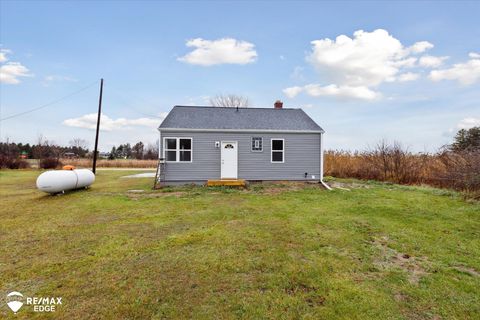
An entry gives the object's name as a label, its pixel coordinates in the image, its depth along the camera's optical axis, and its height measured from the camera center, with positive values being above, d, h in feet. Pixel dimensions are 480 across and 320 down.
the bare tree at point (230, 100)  113.09 +27.33
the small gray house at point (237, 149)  40.24 +1.65
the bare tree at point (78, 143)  160.13 +10.22
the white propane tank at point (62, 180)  31.60 -3.05
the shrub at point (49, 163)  81.71 -1.62
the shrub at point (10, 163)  78.32 -1.59
